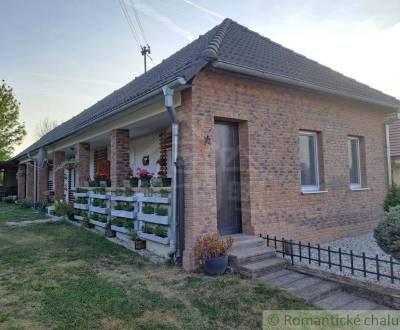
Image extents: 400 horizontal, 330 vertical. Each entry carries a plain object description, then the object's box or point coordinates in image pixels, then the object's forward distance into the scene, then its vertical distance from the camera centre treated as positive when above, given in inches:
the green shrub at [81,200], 395.1 -22.5
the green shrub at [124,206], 281.7 -23.4
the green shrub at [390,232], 172.7 -34.2
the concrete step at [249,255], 204.4 -54.4
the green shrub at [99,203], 336.8 -22.6
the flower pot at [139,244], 263.4 -55.9
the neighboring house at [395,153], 563.7 +45.5
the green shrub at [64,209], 436.8 -37.1
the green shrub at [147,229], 249.0 -40.6
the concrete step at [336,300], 156.7 -68.5
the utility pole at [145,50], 847.1 +387.4
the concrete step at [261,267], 191.9 -59.7
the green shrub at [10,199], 838.5 -39.9
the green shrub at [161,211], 233.5 -23.3
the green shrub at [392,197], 315.6 -22.8
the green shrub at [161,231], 232.4 -39.6
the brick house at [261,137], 220.2 +41.5
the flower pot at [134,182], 300.7 +0.8
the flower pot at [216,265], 196.2 -57.5
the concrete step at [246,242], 221.5 -48.4
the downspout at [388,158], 381.2 +24.6
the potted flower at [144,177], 273.7 +5.2
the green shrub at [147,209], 250.9 -23.1
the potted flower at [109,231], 314.1 -51.8
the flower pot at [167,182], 250.1 +0.0
